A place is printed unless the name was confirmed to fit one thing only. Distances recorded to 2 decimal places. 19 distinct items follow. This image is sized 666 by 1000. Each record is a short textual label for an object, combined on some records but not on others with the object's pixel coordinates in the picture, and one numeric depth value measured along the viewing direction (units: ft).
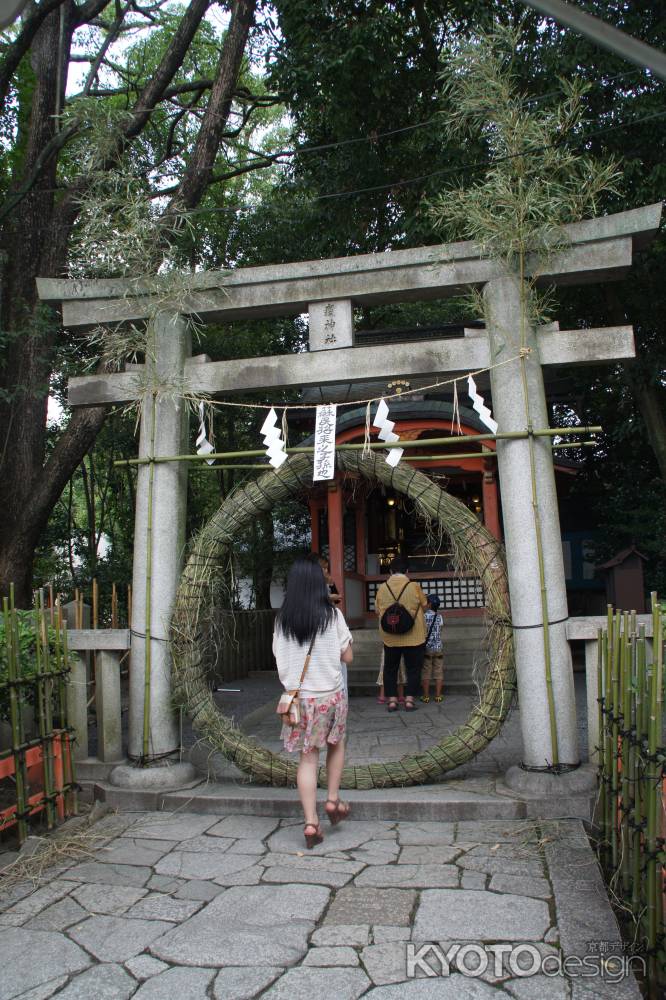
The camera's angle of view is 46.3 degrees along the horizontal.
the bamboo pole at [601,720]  15.62
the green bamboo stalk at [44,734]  17.29
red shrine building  41.60
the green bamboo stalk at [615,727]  13.71
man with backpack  27.76
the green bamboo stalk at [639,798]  11.53
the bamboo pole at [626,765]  12.62
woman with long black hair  15.80
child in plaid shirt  31.24
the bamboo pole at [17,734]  16.16
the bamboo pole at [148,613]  19.98
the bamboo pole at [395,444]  18.44
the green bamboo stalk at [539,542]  18.07
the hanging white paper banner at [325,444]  19.07
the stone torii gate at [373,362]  18.57
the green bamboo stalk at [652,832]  10.52
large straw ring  18.80
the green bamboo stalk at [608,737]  14.49
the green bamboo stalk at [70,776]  18.39
